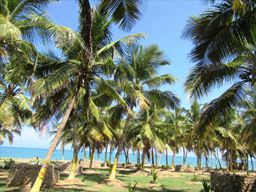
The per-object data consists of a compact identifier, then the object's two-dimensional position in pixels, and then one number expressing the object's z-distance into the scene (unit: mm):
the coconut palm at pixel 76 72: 8380
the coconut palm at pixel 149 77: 13869
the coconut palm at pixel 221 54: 5815
